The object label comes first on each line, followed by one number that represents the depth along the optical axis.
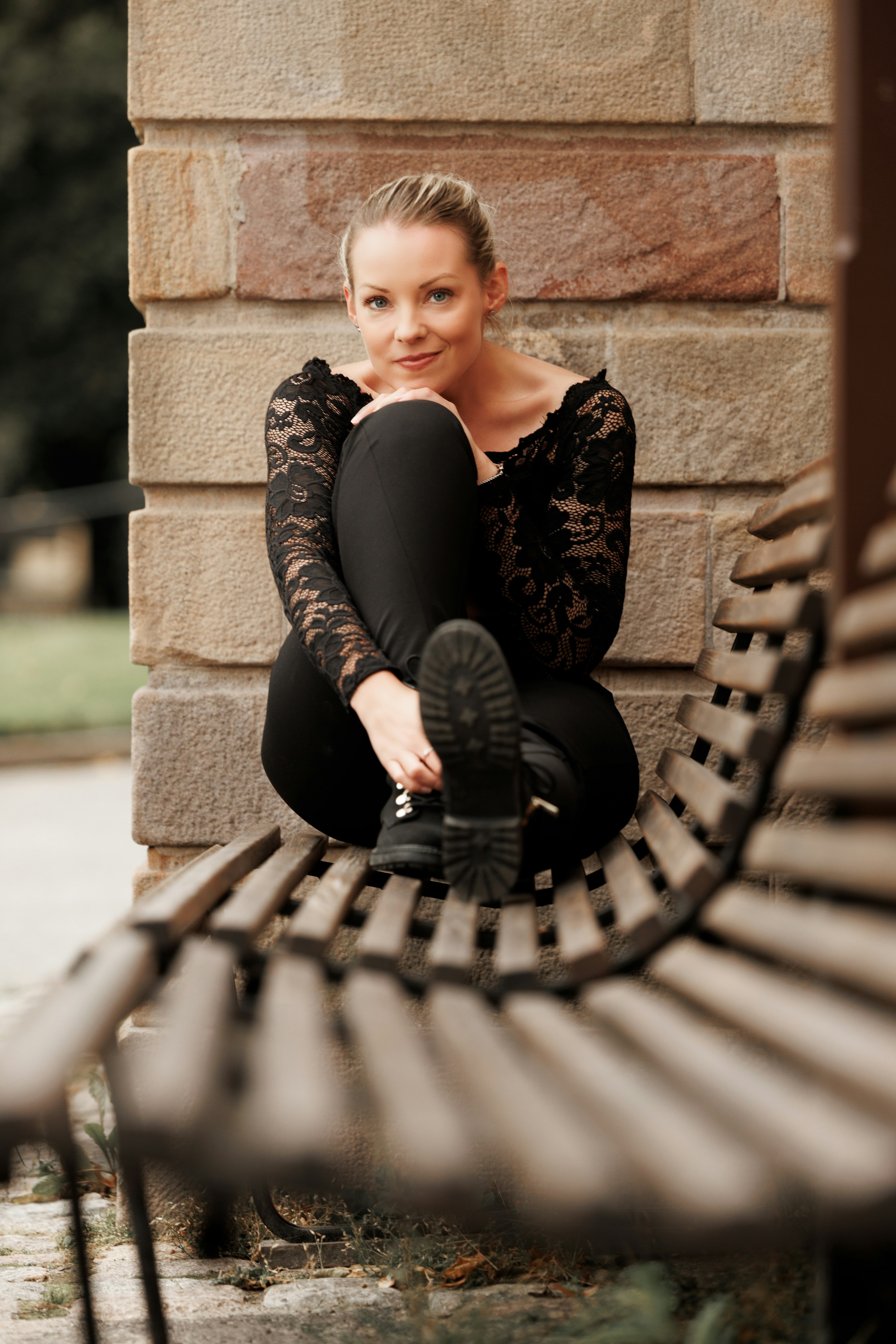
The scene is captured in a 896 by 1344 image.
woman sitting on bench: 3.70
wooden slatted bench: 2.71
